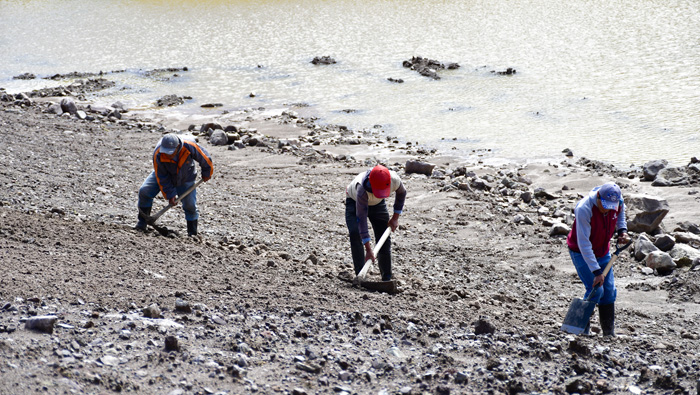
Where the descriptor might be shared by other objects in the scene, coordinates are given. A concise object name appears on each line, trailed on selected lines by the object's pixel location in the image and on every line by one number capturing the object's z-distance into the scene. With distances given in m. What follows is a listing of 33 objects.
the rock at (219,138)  27.78
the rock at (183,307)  10.52
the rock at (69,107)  31.48
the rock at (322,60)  47.47
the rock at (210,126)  29.34
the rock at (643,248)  16.58
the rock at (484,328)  11.10
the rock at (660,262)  15.80
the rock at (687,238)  17.30
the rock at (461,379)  9.21
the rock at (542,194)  21.27
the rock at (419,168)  23.72
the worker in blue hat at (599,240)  11.38
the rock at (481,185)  22.05
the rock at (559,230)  18.33
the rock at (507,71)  42.41
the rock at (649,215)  18.08
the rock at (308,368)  9.18
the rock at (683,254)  15.99
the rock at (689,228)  18.05
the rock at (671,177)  21.77
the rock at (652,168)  22.59
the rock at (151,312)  10.18
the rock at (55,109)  31.16
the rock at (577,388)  9.18
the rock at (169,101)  36.81
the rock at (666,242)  16.98
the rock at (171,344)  9.14
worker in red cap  12.67
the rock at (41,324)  9.19
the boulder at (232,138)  27.93
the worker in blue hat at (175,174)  15.20
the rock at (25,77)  44.12
